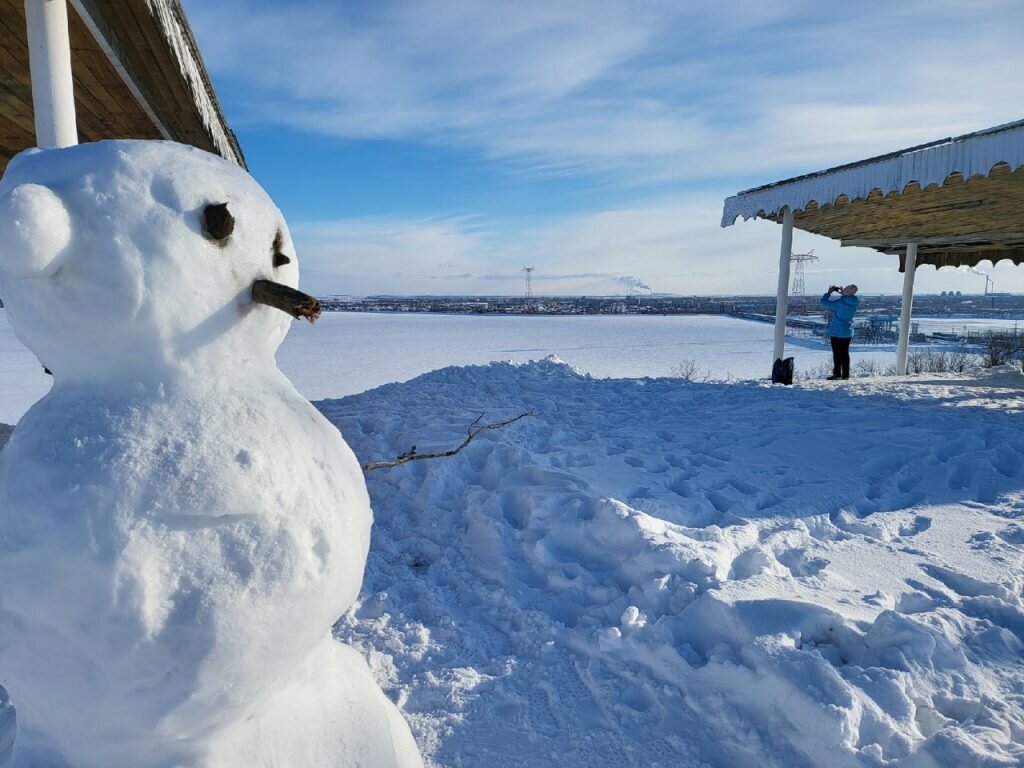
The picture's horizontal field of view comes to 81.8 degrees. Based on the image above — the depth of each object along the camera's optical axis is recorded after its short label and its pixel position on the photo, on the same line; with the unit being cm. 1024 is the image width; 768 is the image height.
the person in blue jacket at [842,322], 841
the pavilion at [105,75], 255
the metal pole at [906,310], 1069
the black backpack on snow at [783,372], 829
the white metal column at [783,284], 806
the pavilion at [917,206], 466
